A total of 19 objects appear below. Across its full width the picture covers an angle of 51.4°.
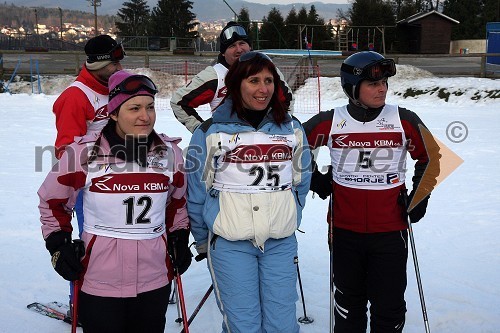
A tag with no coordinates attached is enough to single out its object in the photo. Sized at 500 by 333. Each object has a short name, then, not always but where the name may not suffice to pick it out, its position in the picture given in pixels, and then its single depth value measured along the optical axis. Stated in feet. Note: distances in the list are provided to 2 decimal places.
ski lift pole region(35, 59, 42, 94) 69.46
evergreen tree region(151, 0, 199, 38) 199.52
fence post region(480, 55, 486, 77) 67.81
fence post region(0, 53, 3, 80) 75.58
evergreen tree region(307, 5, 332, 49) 147.43
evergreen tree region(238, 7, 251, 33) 165.44
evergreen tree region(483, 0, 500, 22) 171.53
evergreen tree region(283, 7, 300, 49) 147.27
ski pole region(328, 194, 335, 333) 11.16
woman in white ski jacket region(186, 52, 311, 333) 9.50
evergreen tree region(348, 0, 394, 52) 155.96
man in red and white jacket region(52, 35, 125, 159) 11.19
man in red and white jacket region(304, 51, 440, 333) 10.59
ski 13.34
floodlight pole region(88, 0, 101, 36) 182.50
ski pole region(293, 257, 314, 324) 13.26
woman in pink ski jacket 8.57
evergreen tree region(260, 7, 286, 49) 149.88
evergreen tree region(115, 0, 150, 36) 233.35
